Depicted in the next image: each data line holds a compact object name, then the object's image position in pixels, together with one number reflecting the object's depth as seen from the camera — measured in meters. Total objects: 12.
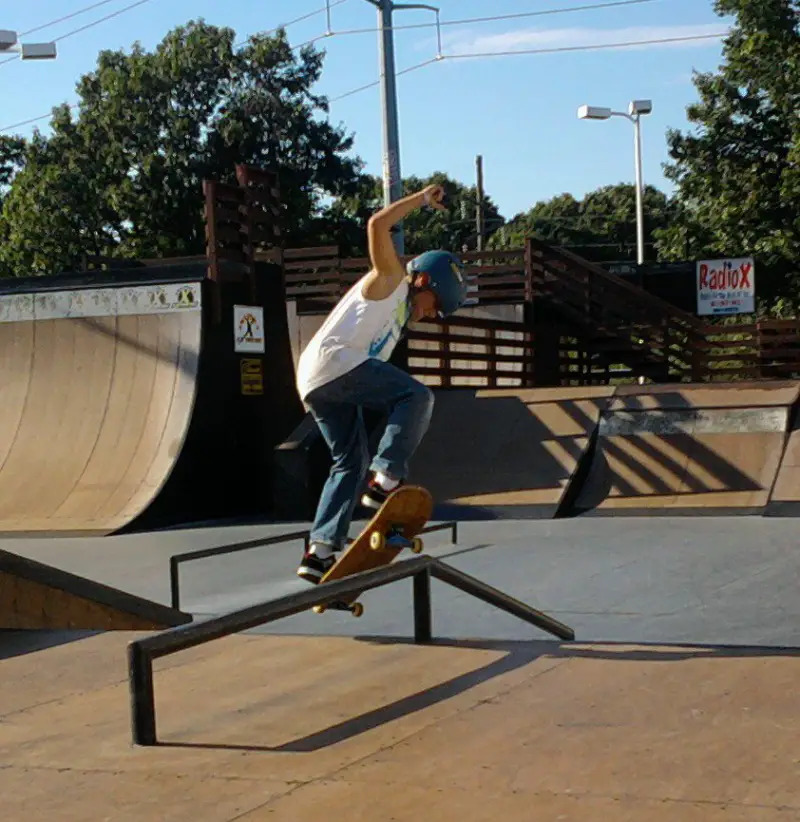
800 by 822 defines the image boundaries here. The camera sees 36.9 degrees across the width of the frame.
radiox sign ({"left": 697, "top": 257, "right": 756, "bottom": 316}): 24.33
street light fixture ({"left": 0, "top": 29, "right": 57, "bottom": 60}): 21.02
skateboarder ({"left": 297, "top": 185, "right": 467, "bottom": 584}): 5.24
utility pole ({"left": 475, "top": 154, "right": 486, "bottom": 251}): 52.76
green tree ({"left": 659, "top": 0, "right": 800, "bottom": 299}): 26.83
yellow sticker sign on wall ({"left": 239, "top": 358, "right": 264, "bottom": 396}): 13.80
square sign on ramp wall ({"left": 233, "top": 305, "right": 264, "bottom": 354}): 13.70
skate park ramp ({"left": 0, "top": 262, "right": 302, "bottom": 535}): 12.77
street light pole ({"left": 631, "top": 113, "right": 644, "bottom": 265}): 36.38
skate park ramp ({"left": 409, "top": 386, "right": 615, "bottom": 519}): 12.07
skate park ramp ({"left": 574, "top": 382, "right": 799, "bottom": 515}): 11.51
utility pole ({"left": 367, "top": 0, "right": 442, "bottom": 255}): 18.22
